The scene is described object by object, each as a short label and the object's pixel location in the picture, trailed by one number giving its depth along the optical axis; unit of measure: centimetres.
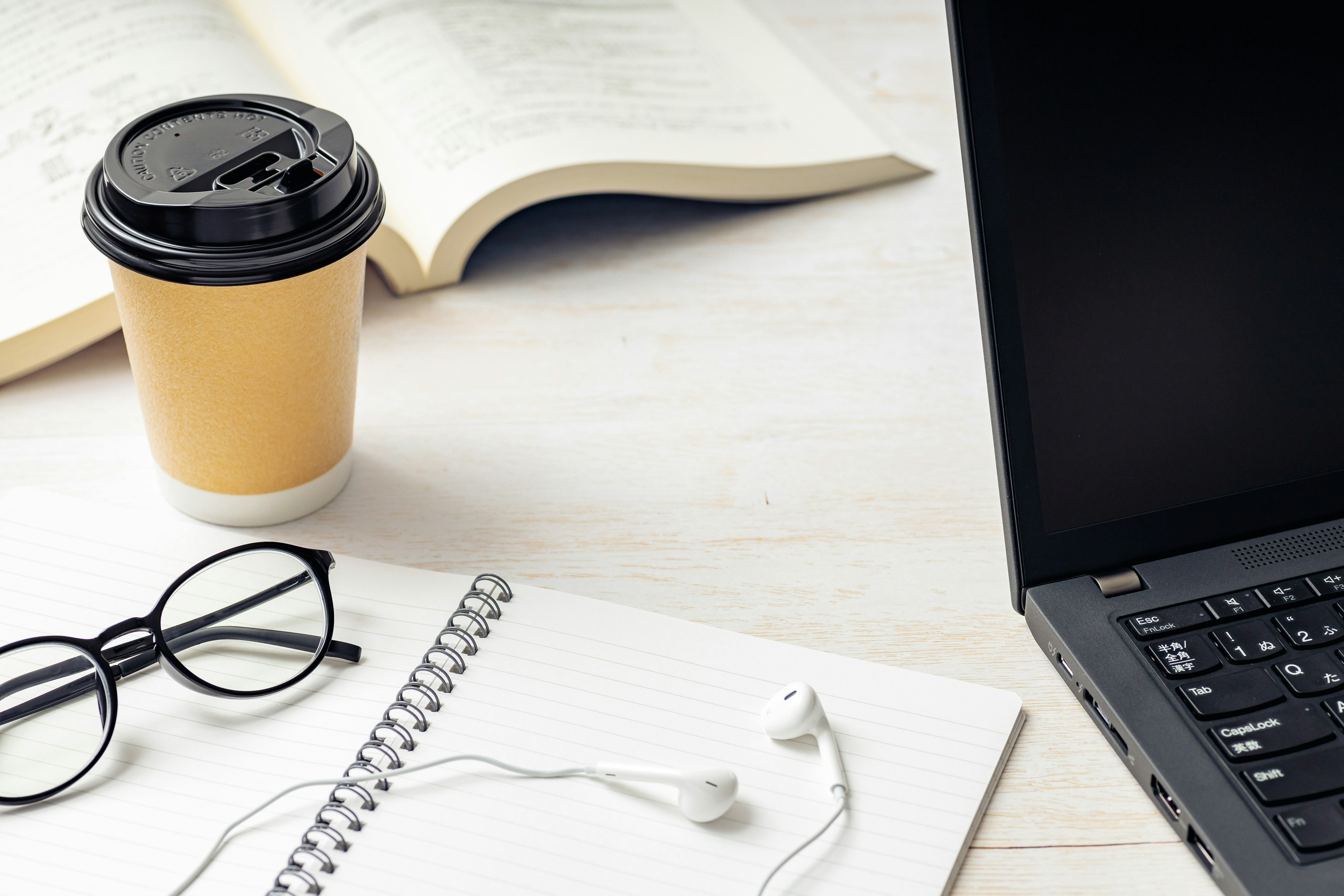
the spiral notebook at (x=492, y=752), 83
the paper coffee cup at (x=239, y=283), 86
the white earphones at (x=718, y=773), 84
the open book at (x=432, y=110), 103
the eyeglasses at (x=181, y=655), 85
